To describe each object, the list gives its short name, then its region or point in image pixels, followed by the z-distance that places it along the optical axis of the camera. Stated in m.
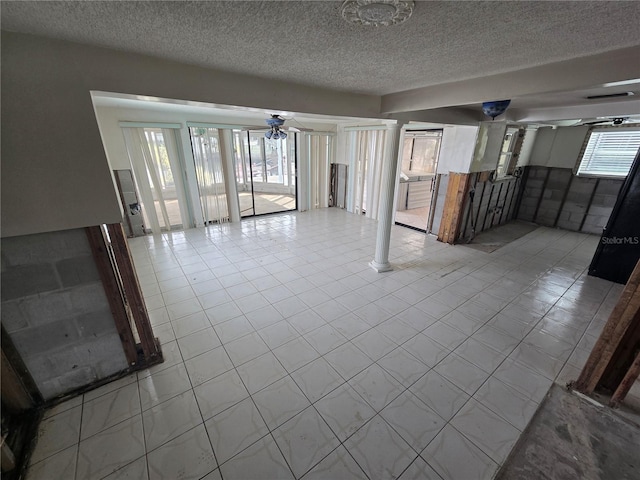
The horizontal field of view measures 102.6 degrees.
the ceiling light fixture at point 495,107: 2.40
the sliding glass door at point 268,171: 8.09
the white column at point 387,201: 3.33
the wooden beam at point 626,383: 1.78
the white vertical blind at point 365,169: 5.91
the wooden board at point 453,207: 4.71
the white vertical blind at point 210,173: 5.12
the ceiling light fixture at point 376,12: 0.97
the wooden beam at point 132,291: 1.87
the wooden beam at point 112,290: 1.76
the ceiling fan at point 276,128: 4.33
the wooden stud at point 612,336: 1.80
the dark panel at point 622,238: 3.39
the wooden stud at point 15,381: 1.65
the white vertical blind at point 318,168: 6.63
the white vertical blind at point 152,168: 4.66
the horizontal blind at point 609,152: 5.07
